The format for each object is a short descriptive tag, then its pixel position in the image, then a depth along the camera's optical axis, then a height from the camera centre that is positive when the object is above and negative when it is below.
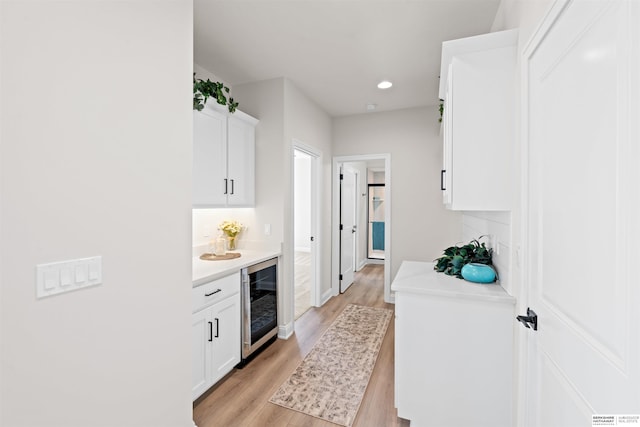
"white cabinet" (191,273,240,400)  1.95 -0.88
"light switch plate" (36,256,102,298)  1.02 -0.24
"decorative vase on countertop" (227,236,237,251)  2.93 -0.32
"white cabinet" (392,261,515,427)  1.55 -0.80
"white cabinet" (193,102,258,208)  2.36 +0.48
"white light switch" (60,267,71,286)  1.07 -0.25
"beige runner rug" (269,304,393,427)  1.96 -1.31
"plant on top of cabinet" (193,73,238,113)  2.22 +0.95
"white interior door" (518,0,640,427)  0.67 +0.01
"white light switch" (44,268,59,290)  1.03 -0.24
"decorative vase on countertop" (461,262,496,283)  1.79 -0.38
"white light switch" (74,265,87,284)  1.11 -0.24
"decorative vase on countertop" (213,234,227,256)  2.71 -0.34
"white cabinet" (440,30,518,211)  1.52 +0.50
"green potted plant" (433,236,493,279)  2.01 -0.33
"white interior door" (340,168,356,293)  4.59 -0.22
